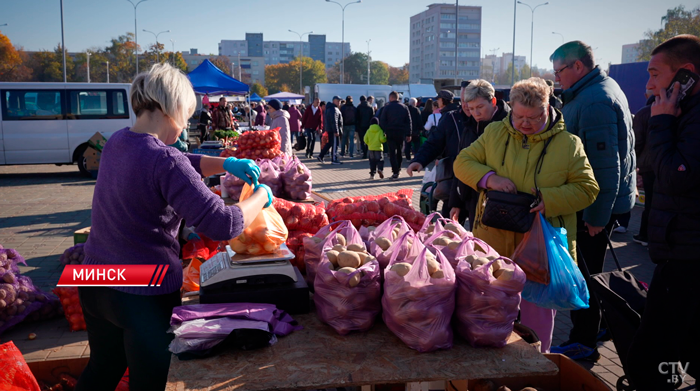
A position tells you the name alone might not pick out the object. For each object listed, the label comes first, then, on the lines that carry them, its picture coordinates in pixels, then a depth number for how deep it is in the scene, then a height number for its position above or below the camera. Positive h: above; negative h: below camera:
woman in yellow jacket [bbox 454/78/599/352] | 3.01 -0.24
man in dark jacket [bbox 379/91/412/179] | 12.97 +0.03
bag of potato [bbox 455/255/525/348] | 2.16 -0.73
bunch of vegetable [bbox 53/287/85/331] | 4.32 -1.54
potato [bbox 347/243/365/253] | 2.47 -0.58
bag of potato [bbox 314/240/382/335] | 2.25 -0.72
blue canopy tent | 14.96 +1.26
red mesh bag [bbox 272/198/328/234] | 3.54 -0.63
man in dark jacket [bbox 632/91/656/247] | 5.73 -0.11
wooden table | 1.94 -0.93
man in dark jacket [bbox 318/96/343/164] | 16.72 +0.06
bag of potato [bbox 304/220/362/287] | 2.64 -0.62
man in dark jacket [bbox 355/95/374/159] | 17.23 +0.39
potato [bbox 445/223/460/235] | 2.87 -0.56
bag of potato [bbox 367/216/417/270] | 2.45 -0.58
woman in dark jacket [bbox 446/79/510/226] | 4.12 +0.07
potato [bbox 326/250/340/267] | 2.38 -0.60
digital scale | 2.45 -0.75
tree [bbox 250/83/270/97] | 108.57 +7.50
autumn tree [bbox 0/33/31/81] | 55.00 +6.71
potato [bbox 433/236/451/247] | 2.60 -0.57
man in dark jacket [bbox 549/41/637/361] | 3.43 -0.14
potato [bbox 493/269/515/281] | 2.17 -0.62
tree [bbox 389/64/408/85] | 149.51 +15.61
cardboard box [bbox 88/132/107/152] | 12.94 -0.41
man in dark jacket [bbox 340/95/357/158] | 17.25 +0.13
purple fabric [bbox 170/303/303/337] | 2.19 -0.81
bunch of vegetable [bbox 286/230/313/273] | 3.20 -0.76
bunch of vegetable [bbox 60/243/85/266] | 4.49 -1.14
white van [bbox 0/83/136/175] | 12.98 +0.14
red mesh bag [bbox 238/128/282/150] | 6.36 -0.19
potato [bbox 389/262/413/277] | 2.19 -0.60
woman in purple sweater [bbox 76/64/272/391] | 2.02 -0.37
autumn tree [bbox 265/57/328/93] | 116.62 +11.50
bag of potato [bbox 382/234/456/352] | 2.12 -0.72
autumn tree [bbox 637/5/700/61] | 48.92 +10.11
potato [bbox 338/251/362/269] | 2.33 -0.60
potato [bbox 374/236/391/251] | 2.60 -0.58
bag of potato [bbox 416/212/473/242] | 2.81 -0.56
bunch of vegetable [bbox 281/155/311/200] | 4.95 -0.54
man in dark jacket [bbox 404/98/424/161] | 15.45 +0.19
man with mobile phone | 2.41 -0.46
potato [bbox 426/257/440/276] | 2.21 -0.59
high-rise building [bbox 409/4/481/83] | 142.25 +23.66
